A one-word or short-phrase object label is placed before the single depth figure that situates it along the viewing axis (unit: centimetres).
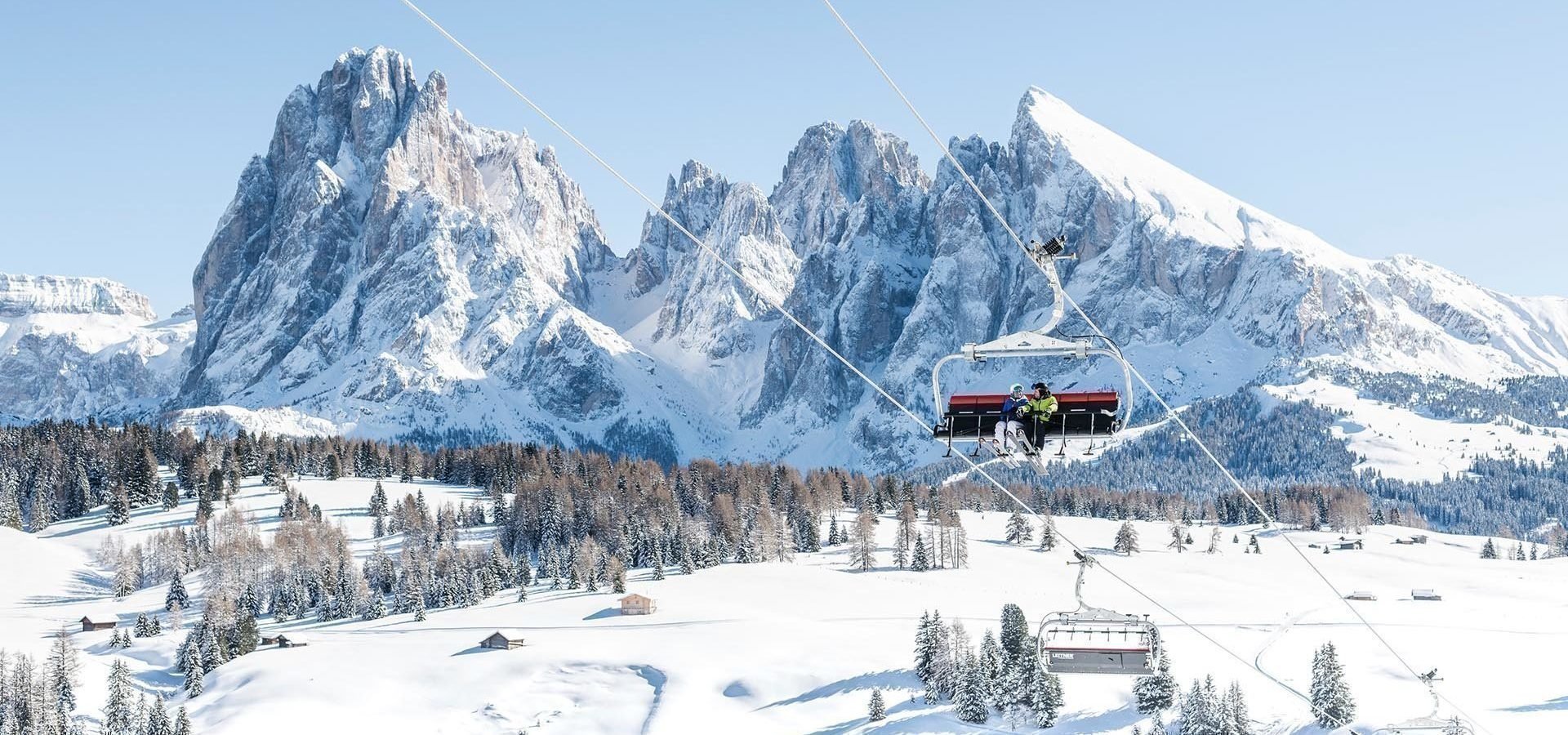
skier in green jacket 4188
